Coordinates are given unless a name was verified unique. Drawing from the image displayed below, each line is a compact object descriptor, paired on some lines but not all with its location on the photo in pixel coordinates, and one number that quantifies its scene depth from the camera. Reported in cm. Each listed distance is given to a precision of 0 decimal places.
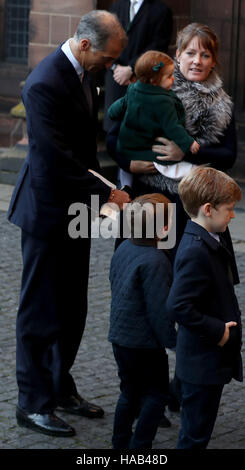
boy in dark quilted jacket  916
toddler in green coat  1088
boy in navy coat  868
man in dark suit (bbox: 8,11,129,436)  977
